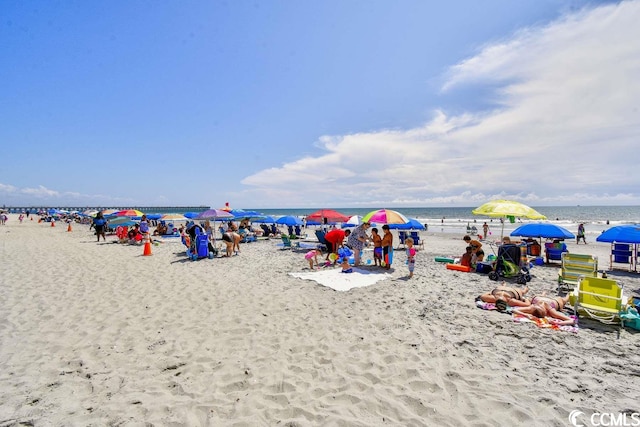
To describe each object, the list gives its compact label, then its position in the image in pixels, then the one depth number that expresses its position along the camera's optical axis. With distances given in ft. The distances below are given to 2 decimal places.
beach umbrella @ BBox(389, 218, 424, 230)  48.24
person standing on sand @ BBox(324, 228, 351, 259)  32.27
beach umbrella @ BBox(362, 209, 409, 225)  30.89
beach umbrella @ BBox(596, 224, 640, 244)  26.55
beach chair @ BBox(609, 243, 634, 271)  31.86
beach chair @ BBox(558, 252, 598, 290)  23.64
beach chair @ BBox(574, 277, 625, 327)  15.96
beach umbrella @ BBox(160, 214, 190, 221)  72.33
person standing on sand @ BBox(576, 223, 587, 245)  63.23
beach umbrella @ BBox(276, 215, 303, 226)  57.91
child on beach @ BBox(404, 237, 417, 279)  26.50
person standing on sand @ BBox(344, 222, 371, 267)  30.09
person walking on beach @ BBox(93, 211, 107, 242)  57.57
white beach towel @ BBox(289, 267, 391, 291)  23.74
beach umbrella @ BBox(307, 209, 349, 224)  45.16
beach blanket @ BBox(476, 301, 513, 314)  17.78
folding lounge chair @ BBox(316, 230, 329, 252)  40.40
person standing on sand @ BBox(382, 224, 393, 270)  29.91
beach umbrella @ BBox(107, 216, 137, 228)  58.07
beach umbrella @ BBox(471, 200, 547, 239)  28.76
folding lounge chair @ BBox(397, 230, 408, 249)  53.78
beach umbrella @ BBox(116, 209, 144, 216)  59.69
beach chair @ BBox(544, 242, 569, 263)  34.81
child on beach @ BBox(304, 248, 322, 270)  29.58
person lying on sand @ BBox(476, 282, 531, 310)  18.01
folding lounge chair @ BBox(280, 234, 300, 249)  48.02
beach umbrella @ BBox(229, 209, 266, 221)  59.36
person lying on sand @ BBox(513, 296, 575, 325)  16.29
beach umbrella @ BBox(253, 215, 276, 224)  63.92
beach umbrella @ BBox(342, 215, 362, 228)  48.05
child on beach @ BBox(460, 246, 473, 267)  30.48
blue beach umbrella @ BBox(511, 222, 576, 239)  32.73
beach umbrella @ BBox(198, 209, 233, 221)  43.87
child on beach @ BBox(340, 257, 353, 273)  27.59
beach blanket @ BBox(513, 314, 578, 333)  15.39
